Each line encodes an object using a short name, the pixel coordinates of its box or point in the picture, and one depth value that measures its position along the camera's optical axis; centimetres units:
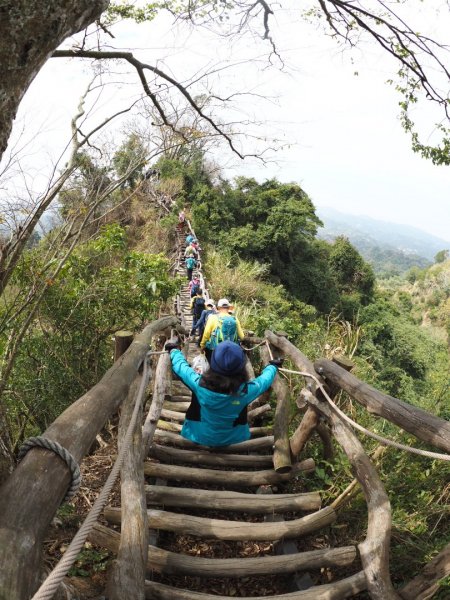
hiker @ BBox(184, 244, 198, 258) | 1334
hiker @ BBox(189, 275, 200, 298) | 1059
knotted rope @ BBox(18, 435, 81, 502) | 141
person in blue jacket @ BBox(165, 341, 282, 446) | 306
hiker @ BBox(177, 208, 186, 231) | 1895
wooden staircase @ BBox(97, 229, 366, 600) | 232
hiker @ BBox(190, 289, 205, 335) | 894
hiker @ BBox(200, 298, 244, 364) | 502
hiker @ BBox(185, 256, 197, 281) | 1243
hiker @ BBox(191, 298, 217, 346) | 711
